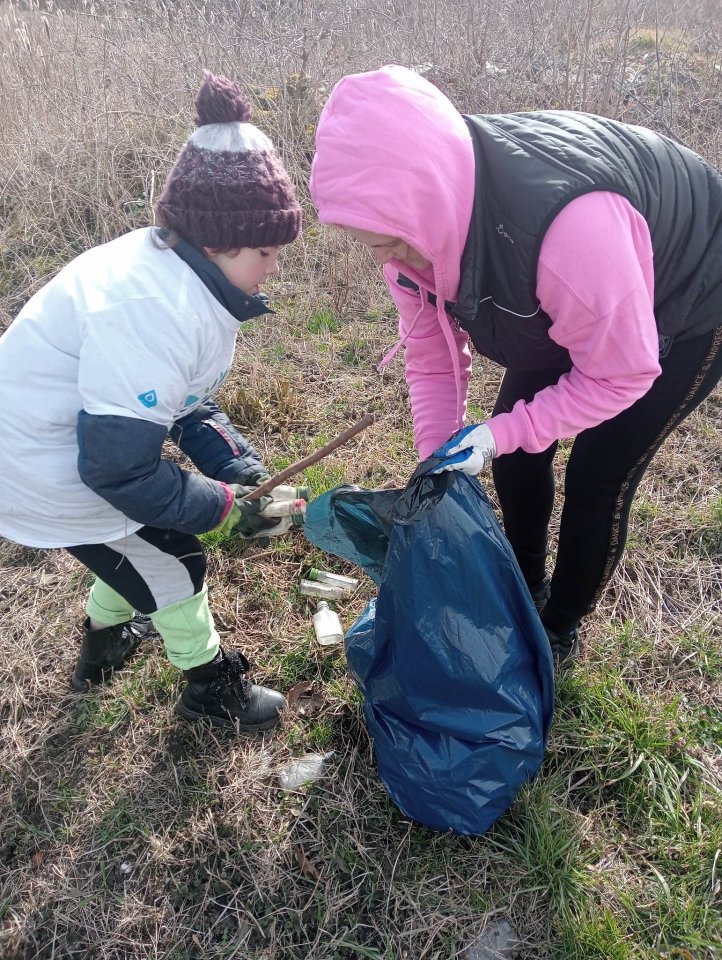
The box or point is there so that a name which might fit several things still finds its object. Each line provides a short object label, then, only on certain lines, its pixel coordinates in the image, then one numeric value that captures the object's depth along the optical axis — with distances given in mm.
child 1258
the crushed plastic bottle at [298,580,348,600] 2246
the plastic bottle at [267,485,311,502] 2014
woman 1103
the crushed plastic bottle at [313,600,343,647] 2094
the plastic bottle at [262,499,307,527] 1823
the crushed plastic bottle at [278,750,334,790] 1766
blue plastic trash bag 1472
